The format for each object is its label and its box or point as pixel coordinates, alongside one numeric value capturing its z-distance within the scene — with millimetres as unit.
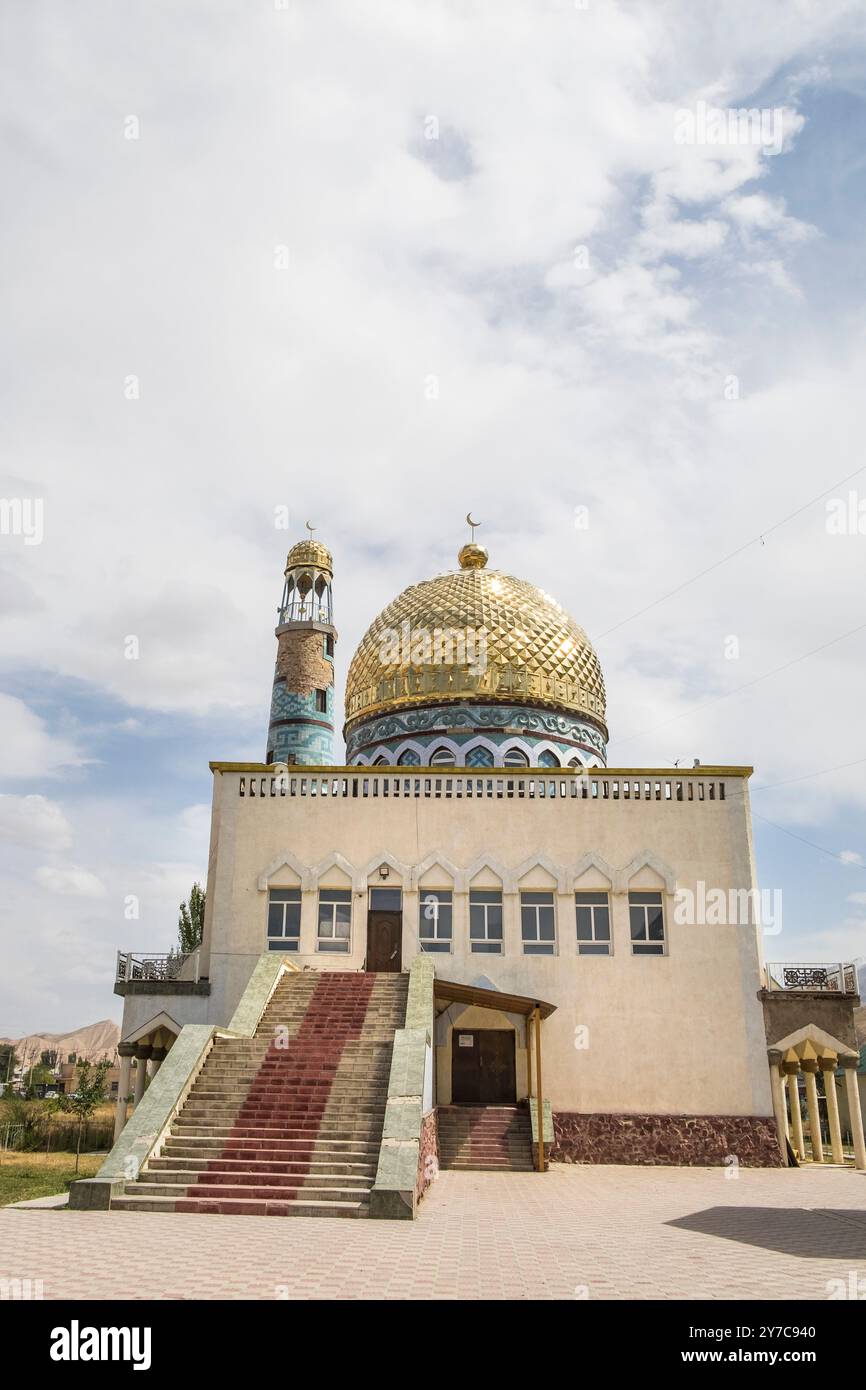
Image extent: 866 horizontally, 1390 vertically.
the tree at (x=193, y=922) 35991
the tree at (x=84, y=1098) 27047
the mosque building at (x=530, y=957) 18859
